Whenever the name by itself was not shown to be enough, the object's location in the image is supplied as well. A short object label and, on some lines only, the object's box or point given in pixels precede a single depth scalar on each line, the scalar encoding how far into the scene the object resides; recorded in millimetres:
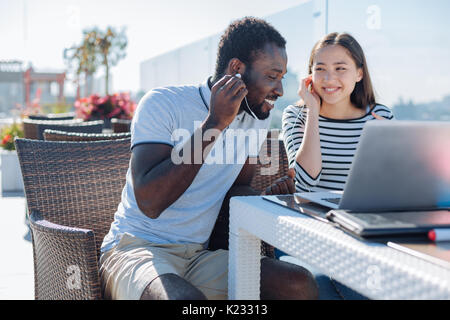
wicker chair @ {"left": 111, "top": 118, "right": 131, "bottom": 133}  4941
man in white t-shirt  1335
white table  671
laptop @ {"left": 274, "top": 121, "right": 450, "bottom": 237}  897
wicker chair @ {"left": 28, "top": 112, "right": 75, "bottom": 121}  6045
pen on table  833
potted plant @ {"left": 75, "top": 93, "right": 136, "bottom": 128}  6043
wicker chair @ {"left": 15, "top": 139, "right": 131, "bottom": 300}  1273
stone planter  6316
